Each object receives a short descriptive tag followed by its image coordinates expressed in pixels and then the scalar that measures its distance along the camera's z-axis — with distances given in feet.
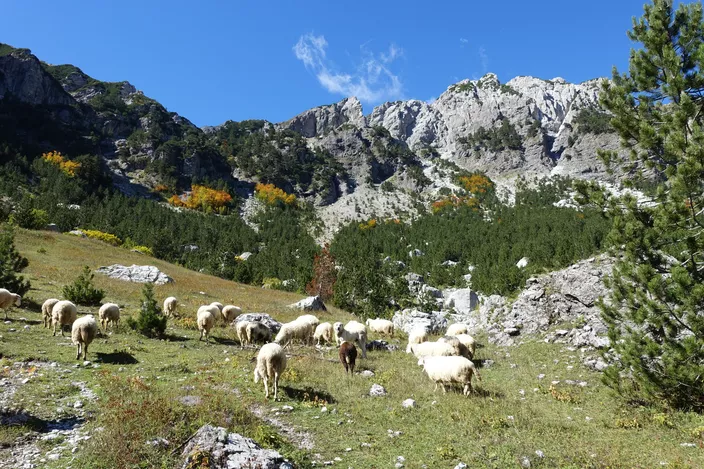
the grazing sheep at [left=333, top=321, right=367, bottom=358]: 65.35
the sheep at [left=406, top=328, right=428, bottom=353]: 73.92
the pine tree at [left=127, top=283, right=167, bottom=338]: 63.36
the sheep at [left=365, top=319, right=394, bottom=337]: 94.02
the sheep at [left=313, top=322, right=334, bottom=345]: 73.18
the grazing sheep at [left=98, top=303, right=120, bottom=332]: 61.93
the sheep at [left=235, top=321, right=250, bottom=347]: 63.36
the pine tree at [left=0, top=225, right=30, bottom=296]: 70.06
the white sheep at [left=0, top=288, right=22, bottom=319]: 59.88
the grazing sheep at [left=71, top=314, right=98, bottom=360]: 44.32
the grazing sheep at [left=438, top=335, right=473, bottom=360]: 59.11
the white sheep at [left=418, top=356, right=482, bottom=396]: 42.60
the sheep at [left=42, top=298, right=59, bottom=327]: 58.54
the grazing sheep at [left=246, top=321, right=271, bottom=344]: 62.95
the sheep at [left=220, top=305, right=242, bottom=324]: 81.15
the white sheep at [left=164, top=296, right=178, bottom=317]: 83.71
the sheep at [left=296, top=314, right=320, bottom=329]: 70.74
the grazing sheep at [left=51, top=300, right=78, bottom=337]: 54.24
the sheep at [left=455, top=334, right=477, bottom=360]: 62.02
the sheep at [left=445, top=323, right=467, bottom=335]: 77.82
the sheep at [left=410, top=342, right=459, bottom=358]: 56.85
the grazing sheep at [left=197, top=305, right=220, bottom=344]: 64.85
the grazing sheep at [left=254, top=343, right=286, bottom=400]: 39.29
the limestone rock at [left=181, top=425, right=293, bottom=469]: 22.88
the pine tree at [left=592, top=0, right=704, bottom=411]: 32.19
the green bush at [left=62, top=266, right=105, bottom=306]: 78.77
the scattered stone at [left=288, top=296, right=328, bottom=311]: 125.29
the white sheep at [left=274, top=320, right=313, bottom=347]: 65.05
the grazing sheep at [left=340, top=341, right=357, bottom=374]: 50.19
